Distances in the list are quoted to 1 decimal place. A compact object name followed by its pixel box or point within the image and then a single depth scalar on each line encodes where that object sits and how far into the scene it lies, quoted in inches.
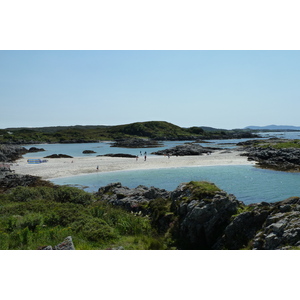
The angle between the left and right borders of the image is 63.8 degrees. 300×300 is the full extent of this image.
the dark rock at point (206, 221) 513.7
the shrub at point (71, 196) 823.7
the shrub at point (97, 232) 446.9
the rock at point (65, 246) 345.4
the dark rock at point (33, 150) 3654.0
